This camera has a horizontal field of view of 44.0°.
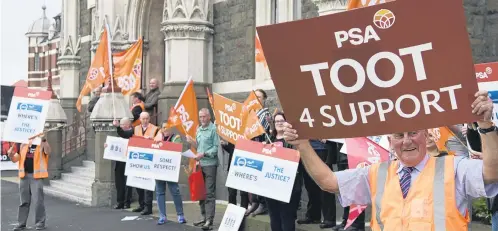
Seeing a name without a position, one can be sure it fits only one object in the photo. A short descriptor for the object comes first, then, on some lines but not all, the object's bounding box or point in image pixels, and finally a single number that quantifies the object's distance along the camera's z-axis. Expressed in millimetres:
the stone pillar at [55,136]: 16766
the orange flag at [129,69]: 13438
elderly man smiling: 2860
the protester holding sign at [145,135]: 11125
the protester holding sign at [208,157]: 9633
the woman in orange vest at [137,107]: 13578
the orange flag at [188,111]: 10328
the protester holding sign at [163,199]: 10531
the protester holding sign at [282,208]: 7465
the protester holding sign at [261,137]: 8469
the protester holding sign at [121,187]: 12628
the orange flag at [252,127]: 8109
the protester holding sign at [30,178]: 10320
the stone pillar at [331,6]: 9992
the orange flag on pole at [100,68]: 13062
